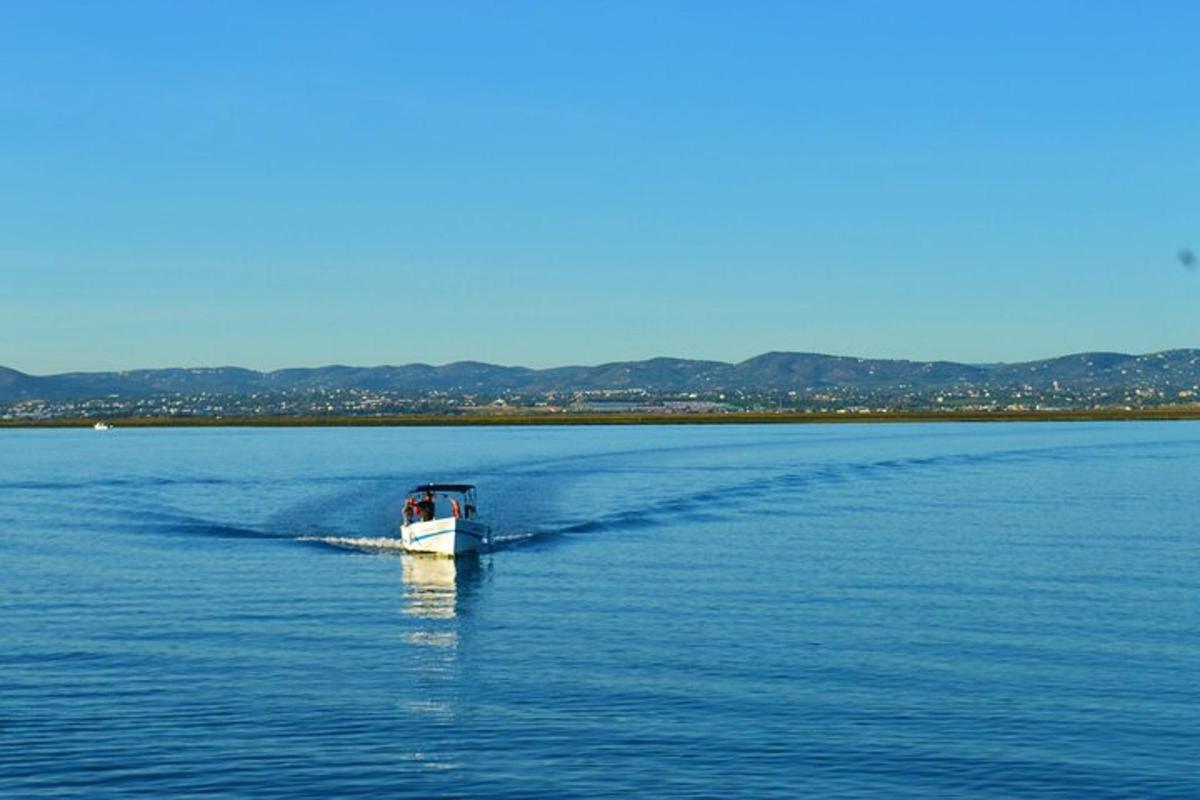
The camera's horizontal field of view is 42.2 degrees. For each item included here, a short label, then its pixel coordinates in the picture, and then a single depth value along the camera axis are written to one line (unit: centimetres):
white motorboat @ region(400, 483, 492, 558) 7138
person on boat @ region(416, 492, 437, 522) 7900
